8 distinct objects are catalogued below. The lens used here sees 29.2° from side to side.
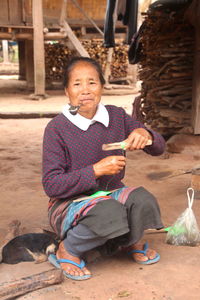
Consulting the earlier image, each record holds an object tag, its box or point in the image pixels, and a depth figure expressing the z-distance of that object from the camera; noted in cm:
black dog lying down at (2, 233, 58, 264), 235
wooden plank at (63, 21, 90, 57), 1205
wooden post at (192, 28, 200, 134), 559
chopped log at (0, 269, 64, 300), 191
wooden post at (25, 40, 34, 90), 1377
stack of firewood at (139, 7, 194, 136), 607
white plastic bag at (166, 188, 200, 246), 251
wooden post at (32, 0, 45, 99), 1084
